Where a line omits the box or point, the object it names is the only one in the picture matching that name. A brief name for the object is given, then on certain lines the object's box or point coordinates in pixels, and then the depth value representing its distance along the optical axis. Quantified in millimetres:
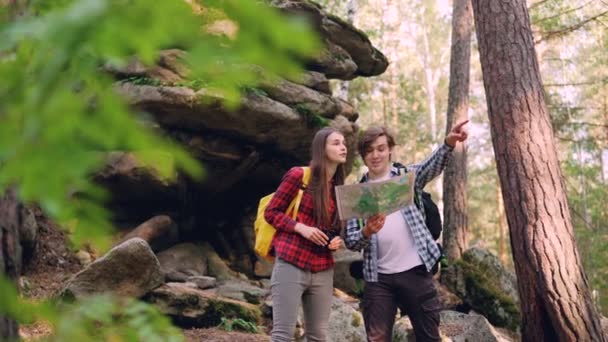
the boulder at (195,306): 6613
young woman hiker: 3662
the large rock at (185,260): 9133
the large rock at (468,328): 6824
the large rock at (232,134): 8688
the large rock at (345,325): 6219
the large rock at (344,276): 9570
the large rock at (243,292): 7738
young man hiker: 3771
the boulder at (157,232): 9172
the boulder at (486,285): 7941
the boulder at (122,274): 6086
